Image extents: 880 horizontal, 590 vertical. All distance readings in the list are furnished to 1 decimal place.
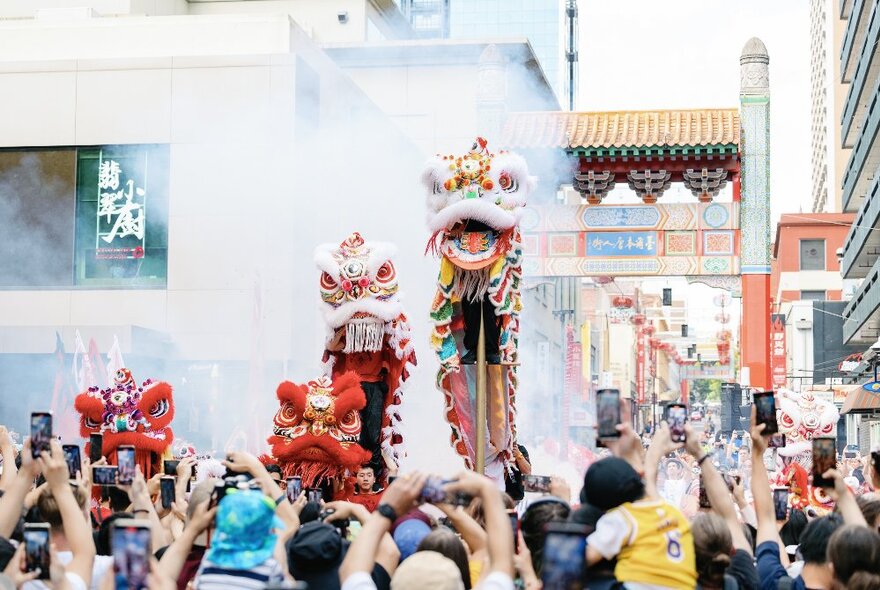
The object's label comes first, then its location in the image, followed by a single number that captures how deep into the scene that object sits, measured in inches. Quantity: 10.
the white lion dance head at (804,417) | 540.4
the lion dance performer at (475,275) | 370.9
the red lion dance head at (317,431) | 366.6
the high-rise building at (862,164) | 1044.5
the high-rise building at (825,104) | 2214.6
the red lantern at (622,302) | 1991.9
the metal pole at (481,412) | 360.8
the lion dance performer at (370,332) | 393.7
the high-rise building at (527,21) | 4665.4
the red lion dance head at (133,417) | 386.6
